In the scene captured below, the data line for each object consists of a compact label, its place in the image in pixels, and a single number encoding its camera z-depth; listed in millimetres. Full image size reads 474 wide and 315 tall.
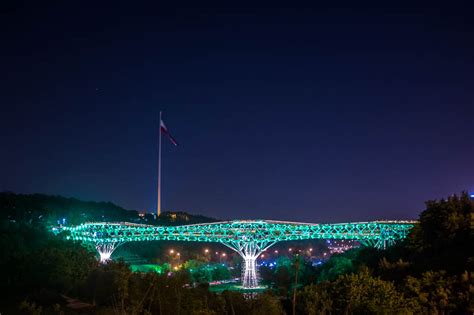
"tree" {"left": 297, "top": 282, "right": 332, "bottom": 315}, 17147
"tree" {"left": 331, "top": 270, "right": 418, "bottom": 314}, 17672
